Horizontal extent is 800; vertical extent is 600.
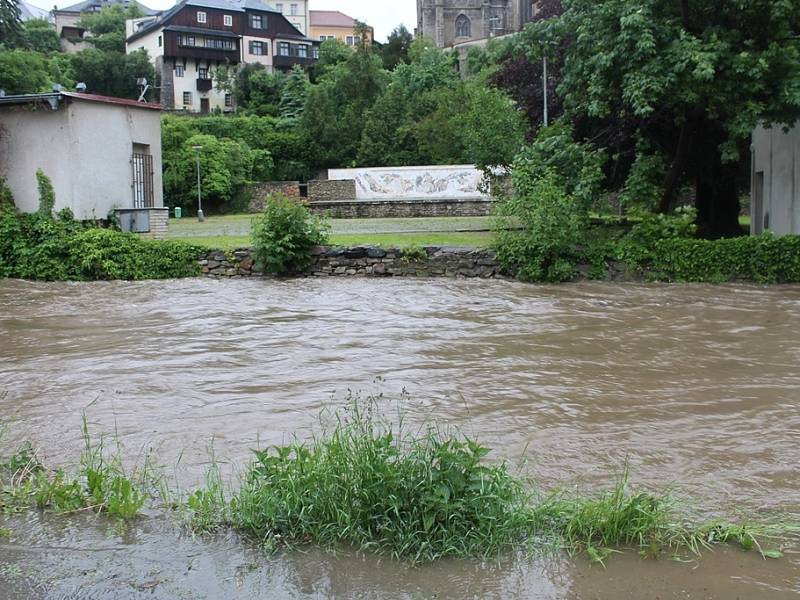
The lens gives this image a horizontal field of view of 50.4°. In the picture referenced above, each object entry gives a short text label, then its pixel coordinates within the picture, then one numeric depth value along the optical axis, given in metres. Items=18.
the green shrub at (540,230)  17.80
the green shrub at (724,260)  16.91
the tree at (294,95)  63.20
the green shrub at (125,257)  19.20
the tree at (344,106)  54.81
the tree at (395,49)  77.94
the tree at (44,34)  74.69
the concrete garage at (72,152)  19.95
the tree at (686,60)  16.11
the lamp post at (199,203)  40.61
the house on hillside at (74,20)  89.69
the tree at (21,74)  43.03
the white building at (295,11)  98.31
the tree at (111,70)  69.75
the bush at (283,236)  19.17
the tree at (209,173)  47.06
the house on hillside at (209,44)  74.12
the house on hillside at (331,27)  105.44
